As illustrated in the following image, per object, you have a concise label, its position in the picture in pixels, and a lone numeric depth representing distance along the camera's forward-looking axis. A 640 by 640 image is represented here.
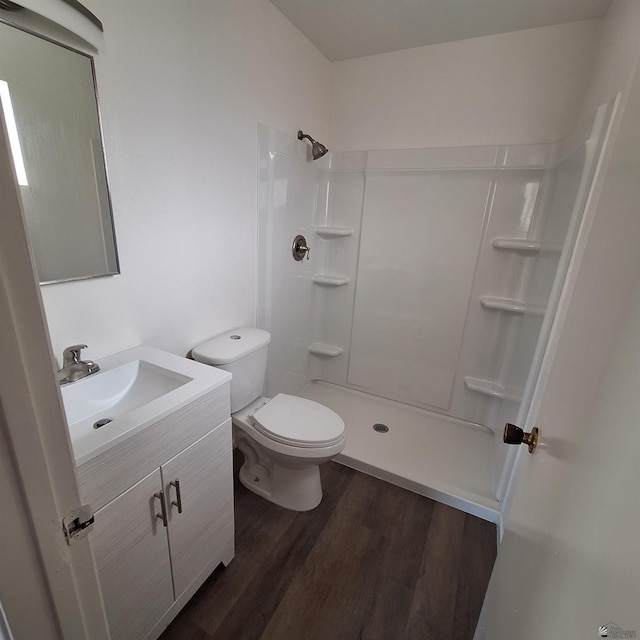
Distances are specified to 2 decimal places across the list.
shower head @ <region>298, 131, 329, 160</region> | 1.92
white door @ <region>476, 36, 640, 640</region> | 0.35
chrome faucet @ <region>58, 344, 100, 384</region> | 0.95
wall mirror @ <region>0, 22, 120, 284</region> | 0.85
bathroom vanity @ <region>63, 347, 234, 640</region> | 0.79
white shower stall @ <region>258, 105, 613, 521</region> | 1.75
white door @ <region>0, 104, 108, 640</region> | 0.32
